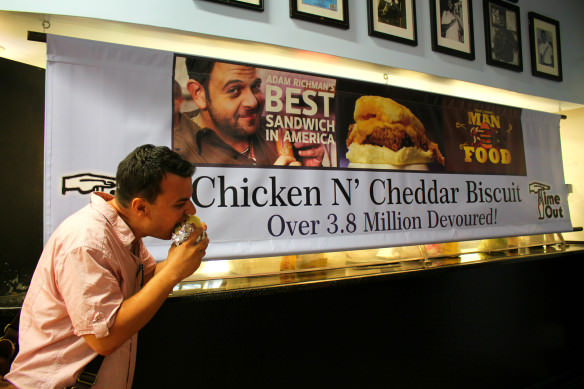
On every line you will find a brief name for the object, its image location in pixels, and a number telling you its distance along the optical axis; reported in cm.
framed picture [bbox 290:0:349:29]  217
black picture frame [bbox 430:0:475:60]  270
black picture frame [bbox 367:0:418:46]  243
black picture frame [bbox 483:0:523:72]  297
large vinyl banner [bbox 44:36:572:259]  169
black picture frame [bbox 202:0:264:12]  199
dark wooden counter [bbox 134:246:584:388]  176
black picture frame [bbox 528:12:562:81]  321
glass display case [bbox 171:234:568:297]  196
